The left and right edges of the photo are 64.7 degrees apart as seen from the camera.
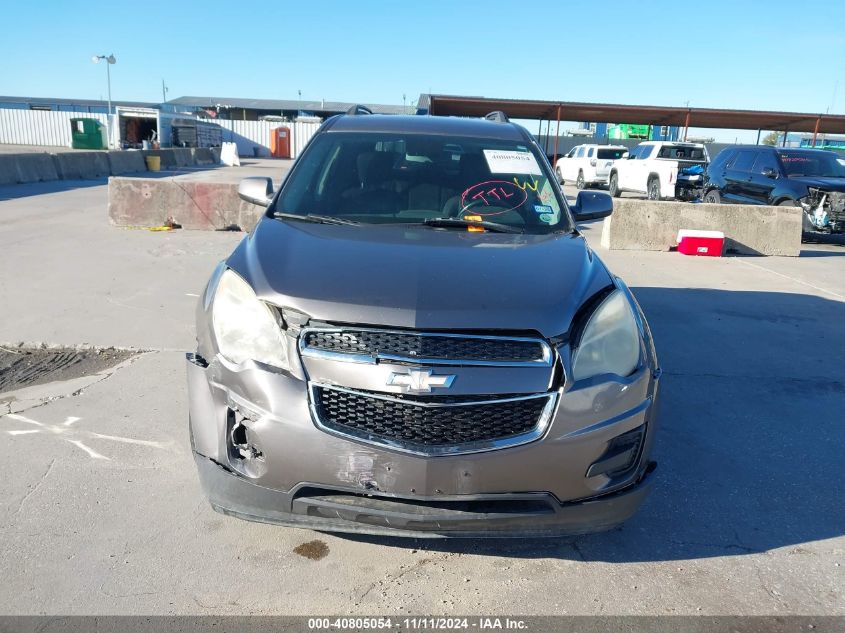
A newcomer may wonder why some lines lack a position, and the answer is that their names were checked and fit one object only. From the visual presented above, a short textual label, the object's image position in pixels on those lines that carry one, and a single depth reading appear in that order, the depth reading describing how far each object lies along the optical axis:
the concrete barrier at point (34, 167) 19.09
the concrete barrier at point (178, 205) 11.52
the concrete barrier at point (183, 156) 33.62
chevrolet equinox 2.38
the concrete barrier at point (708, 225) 11.27
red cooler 10.93
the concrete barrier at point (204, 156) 36.97
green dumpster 41.50
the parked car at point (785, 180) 12.16
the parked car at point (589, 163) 26.19
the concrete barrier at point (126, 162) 25.92
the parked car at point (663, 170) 20.05
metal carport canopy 29.23
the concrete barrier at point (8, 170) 18.12
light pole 47.06
